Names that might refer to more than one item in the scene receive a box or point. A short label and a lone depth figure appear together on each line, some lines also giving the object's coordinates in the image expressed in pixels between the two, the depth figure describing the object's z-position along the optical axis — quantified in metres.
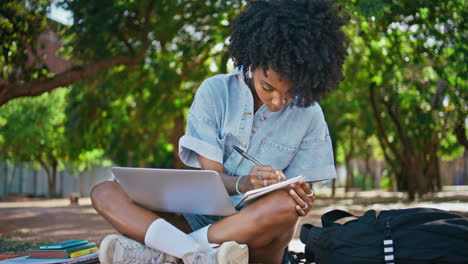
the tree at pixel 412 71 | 7.28
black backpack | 2.33
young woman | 2.62
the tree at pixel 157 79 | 9.50
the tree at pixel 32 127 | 21.47
